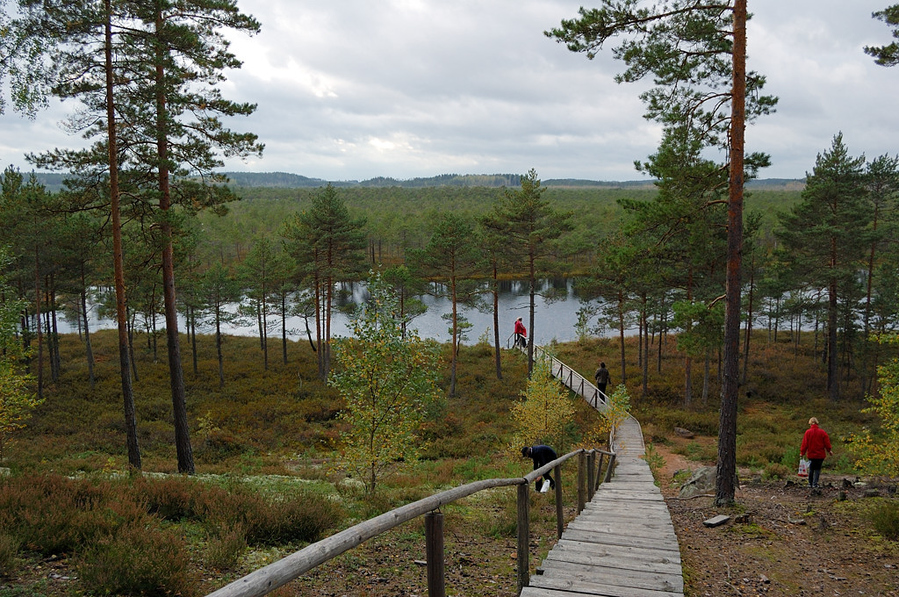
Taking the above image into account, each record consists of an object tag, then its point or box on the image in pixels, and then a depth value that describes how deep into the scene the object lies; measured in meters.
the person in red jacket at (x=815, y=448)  10.50
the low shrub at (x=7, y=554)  4.27
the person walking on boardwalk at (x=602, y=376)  22.95
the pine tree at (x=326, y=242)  29.47
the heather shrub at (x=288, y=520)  5.85
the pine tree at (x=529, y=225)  27.16
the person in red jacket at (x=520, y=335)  34.28
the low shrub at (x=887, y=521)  6.58
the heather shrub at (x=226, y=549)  4.82
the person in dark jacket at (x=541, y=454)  9.27
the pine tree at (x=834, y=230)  25.80
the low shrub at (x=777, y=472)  12.74
